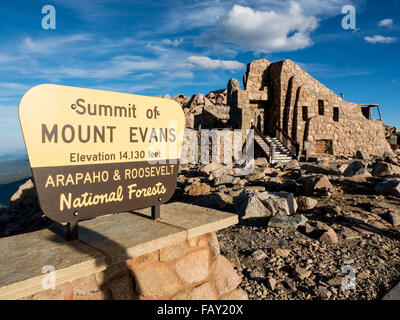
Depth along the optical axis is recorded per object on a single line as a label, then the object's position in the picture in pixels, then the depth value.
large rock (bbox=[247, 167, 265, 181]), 8.91
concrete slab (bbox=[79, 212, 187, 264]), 1.77
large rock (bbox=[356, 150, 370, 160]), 16.75
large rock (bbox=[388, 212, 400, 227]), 4.86
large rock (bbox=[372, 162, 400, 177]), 8.30
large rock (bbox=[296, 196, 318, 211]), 5.64
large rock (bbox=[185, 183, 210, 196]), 7.85
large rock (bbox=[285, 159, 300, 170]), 11.05
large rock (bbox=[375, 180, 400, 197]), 6.23
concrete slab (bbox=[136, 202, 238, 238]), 2.20
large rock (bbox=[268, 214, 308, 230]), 4.69
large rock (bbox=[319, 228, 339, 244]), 4.20
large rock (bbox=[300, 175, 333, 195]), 6.80
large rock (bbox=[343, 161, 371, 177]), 8.40
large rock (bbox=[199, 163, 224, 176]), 10.79
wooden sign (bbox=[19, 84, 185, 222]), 1.60
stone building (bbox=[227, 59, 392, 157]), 17.00
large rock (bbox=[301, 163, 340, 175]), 9.48
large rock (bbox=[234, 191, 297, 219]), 5.27
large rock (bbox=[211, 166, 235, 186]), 8.49
